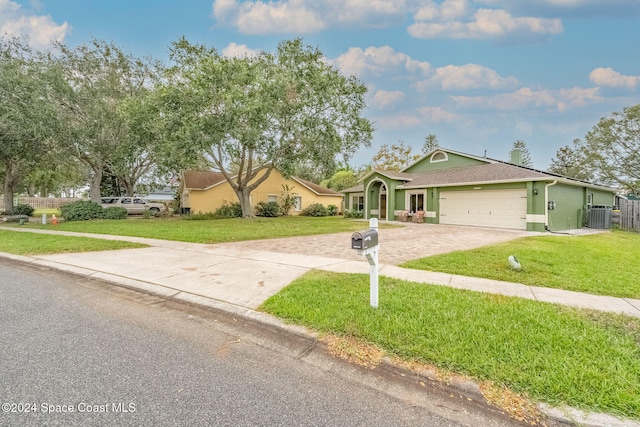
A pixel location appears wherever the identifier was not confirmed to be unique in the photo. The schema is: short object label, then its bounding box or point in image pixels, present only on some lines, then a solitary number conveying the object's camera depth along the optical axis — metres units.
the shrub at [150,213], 24.05
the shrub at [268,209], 27.62
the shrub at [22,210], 23.48
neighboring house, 26.62
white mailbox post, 3.53
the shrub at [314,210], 29.69
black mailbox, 3.52
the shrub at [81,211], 19.70
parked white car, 25.14
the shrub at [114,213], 21.03
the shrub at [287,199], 29.12
